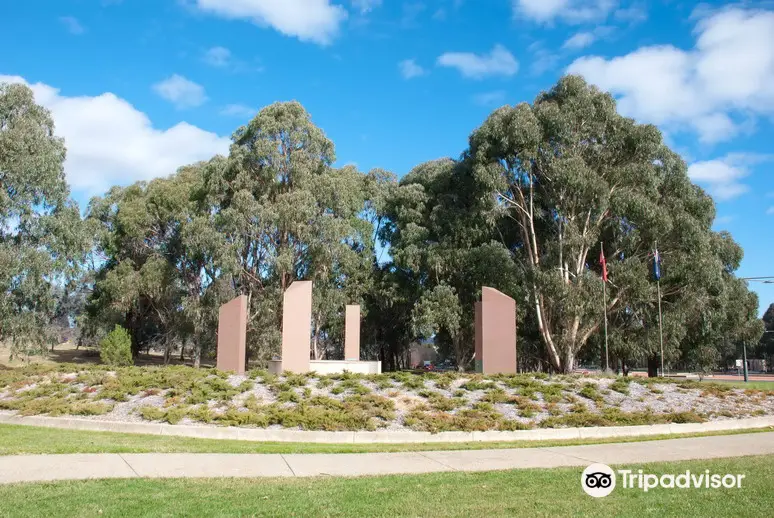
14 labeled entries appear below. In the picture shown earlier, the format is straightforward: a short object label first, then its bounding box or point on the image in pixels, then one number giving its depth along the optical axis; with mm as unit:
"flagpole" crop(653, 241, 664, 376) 27125
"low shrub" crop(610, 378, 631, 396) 16866
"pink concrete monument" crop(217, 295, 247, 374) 21641
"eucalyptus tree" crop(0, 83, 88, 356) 28562
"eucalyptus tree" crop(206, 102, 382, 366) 33406
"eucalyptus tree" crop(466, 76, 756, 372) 28766
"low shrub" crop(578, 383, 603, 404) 15852
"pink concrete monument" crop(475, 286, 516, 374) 20453
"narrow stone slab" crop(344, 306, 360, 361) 27625
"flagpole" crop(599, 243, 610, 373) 27236
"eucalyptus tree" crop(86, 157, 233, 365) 37281
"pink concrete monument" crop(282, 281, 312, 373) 20891
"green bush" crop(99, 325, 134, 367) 31406
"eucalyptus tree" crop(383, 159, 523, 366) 31500
